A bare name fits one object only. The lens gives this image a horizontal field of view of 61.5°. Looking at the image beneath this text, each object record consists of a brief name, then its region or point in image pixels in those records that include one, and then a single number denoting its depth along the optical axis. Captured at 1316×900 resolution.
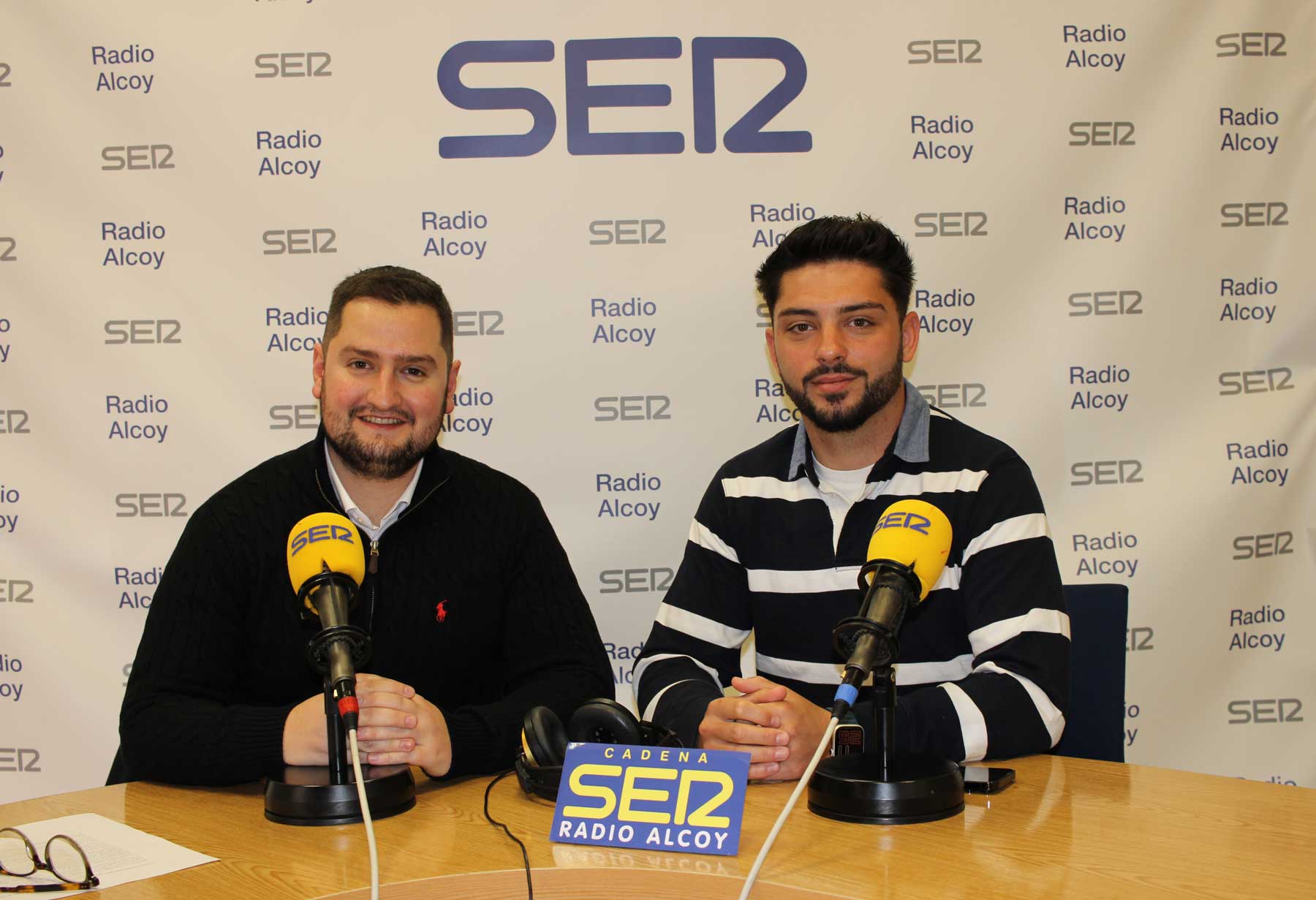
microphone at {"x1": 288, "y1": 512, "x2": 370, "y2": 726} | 1.50
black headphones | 1.73
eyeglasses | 1.39
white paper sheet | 1.44
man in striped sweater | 2.19
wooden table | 1.35
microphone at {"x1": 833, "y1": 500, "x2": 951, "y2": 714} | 1.39
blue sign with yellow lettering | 1.48
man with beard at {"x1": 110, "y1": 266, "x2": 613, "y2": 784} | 2.12
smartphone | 1.70
